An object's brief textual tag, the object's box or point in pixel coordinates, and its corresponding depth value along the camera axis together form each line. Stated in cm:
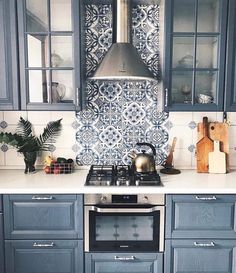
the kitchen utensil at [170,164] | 242
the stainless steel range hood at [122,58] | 204
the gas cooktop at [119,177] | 208
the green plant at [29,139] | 236
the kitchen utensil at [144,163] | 221
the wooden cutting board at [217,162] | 241
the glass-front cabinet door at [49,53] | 215
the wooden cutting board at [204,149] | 245
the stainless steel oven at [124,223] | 203
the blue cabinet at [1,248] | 204
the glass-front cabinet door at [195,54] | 216
